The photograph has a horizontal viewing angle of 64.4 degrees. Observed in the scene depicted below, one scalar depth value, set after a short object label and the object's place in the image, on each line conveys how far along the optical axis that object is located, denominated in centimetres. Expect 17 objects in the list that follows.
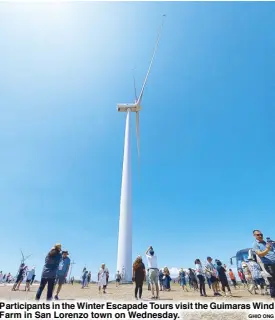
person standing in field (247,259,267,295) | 1212
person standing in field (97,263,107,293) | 1484
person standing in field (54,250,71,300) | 1078
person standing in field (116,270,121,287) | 2477
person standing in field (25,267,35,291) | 1602
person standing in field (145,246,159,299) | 975
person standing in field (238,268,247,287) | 2144
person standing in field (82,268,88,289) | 2459
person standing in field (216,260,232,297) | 1202
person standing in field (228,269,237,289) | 1961
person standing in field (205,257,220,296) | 1198
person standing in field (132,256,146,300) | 924
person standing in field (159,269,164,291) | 1917
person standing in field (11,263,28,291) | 1570
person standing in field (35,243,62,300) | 766
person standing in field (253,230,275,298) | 617
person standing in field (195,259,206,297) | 1177
